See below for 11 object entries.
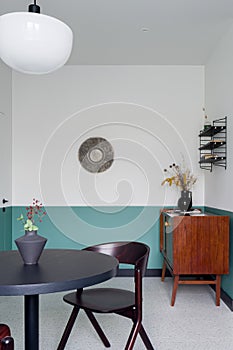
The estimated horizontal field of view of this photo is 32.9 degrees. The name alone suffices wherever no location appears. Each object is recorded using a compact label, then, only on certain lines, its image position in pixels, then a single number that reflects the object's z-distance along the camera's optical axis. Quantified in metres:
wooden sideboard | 3.58
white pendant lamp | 1.74
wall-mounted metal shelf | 3.82
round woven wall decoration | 4.76
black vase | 4.11
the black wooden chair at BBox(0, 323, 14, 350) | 1.34
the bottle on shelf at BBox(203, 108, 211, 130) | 4.15
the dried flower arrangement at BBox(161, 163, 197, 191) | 4.64
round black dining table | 1.61
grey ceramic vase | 1.96
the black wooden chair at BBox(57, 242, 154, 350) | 2.22
